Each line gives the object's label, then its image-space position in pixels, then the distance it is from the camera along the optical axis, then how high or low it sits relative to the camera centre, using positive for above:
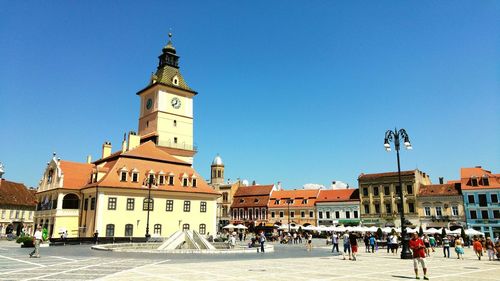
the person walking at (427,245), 28.12 -1.50
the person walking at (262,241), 27.81 -1.12
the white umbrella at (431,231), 44.16 -0.72
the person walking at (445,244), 26.31 -1.32
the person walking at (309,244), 30.23 -1.54
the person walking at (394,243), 28.09 -1.32
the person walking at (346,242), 23.07 -1.03
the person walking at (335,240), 27.70 -1.07
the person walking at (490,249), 23.88 -1.53
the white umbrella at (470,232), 42.96 -0.82
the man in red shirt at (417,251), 13.77 -0.94
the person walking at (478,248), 24.61 -1.50
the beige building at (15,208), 68.36 +3.46
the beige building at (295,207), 74.69 +3.58
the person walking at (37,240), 20.92 -0.77
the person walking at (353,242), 21.60 -0.98
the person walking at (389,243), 28.52 -1.35
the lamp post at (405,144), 22.55 +5.00
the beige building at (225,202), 84.00 +5.34
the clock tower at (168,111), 59.78 +18.51
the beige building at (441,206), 58.91 +2.87
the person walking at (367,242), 30.38 -1.34
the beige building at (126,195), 42.91 +3.74
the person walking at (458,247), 24.63 -1.43
